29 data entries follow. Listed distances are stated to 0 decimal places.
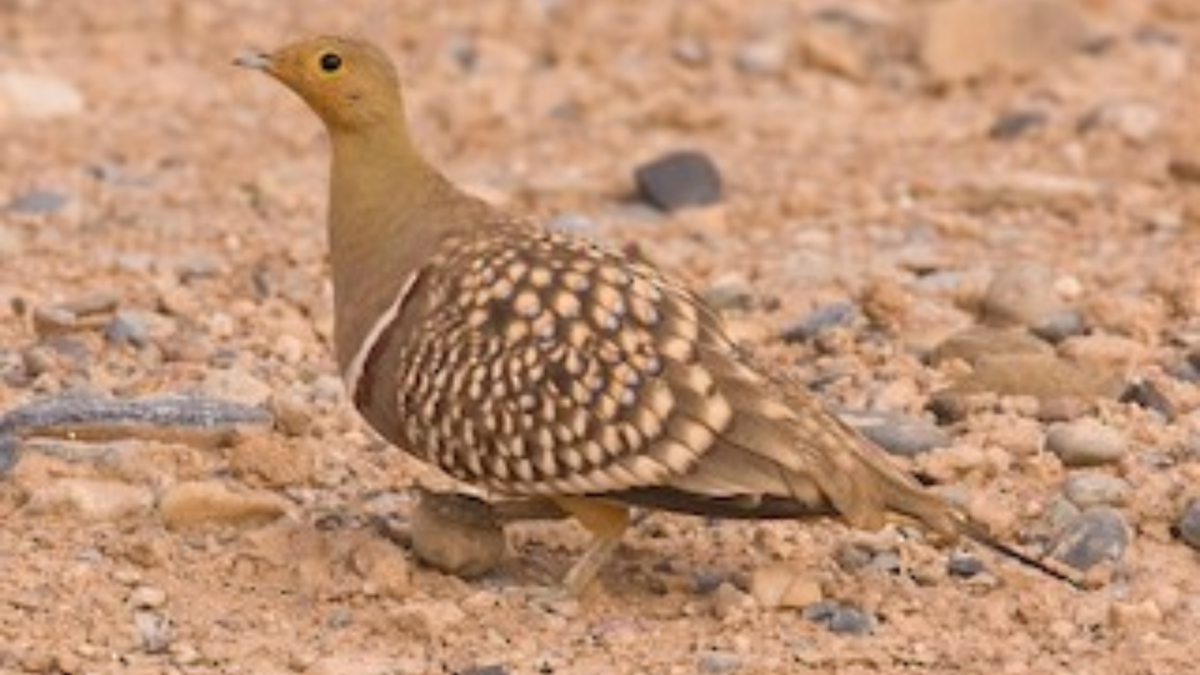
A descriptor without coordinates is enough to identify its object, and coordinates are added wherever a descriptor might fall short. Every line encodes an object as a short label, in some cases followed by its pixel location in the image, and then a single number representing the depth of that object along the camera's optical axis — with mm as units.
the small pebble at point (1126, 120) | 19875
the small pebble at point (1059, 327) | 15219
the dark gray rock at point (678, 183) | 18484
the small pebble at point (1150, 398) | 14156
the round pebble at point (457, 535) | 12227
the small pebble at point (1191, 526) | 12742
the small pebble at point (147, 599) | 11891
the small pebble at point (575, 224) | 17719
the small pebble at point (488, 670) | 11359
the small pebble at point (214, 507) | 12641
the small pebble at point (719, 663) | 11406
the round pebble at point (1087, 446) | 13477
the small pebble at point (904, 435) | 13633
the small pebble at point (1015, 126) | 20187
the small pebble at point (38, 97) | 20297
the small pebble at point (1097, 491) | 13078
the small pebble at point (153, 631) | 11578
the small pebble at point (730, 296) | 16031
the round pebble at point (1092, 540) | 12562
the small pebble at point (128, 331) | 15094
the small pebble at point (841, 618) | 11883
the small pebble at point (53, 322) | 15109
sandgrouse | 11359
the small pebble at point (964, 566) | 12461
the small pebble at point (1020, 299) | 15508
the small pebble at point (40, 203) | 18016
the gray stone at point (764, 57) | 21922
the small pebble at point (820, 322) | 15398
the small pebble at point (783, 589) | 12094
